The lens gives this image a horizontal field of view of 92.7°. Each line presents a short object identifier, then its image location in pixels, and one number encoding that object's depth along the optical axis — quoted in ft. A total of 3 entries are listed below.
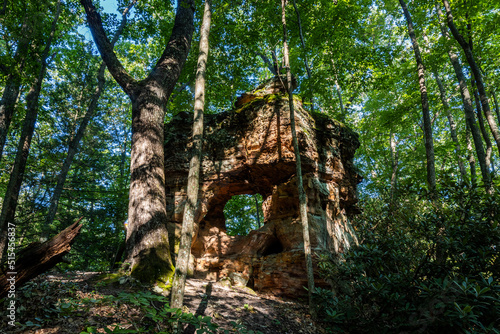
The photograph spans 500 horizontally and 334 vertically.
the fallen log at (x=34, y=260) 9.64
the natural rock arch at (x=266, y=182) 27.73
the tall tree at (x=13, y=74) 25.62
